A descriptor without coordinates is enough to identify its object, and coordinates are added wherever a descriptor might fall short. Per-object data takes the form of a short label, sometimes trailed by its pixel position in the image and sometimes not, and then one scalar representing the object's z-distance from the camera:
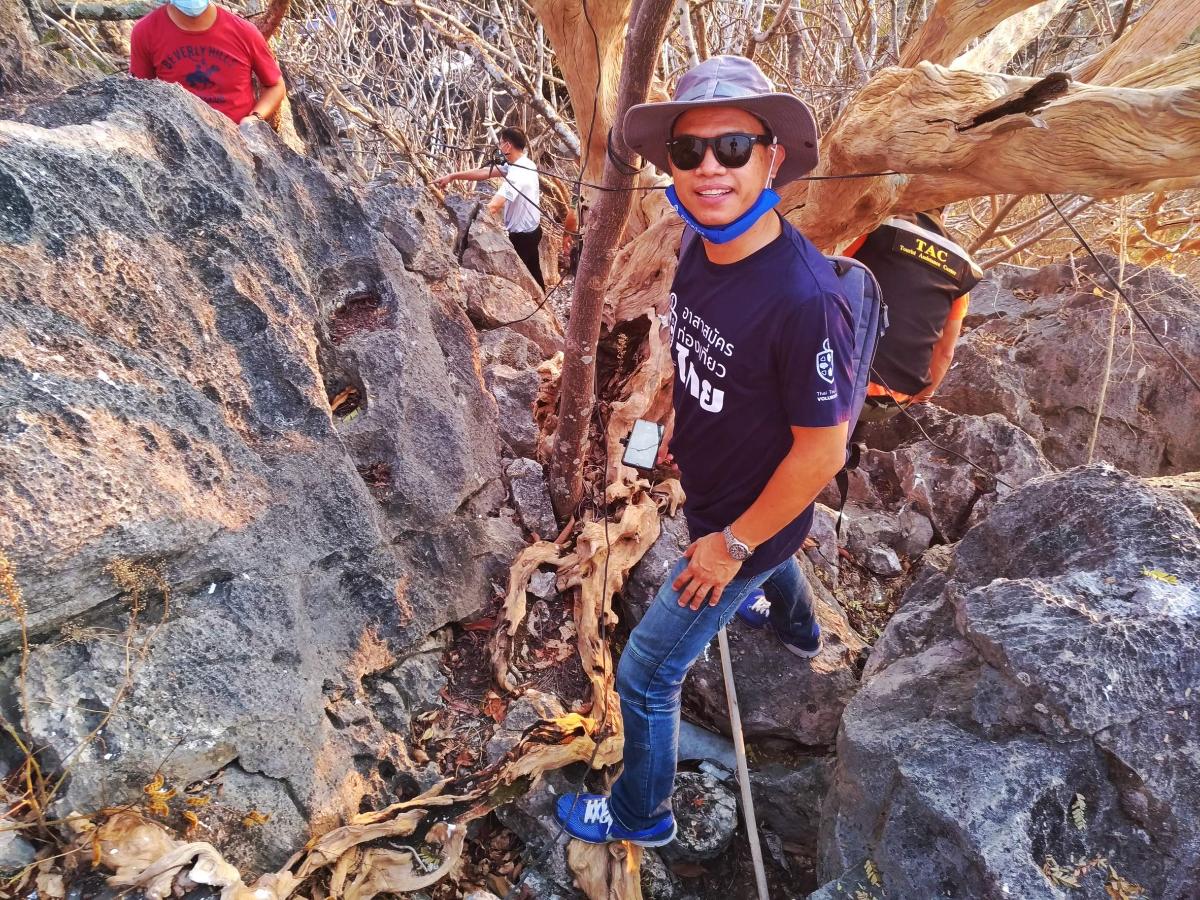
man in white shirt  5.93
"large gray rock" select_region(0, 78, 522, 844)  1.77
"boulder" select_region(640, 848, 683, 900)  2.46
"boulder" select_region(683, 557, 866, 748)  2.88
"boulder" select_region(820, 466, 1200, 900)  1.77
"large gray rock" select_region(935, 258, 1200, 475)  4.82
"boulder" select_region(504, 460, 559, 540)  3.40
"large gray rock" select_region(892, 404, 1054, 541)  4.04
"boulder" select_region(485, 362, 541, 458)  3.70
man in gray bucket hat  1.60
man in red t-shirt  3.28
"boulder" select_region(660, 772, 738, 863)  2.52
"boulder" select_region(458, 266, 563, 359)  4.64
